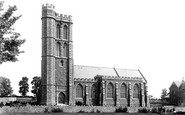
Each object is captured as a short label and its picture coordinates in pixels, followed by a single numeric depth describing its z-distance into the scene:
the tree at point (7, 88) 102.75
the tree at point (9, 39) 23.38
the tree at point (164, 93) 122.69
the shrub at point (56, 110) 44.20
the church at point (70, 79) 58.53
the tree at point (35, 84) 101.38
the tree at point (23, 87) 103.76
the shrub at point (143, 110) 53.44
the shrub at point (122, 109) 51.84
